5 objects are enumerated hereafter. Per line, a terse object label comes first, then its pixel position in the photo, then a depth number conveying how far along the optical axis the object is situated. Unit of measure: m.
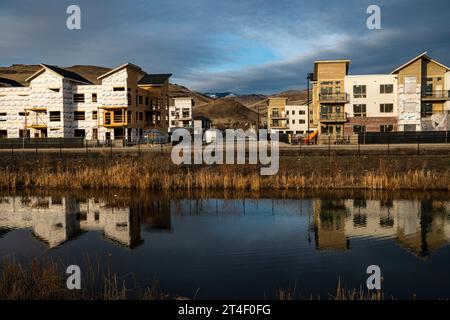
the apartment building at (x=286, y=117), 97.31
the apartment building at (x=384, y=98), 53.72
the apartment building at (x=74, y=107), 56.41
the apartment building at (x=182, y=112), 97.62
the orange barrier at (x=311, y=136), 50.34
